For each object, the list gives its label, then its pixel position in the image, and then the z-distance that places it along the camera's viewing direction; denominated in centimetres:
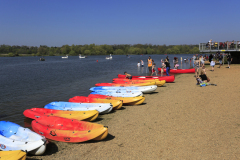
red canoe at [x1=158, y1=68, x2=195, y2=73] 2645
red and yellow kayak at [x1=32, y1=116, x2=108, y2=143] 669
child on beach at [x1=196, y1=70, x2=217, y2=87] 1537
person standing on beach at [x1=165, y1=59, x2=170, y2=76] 2178
